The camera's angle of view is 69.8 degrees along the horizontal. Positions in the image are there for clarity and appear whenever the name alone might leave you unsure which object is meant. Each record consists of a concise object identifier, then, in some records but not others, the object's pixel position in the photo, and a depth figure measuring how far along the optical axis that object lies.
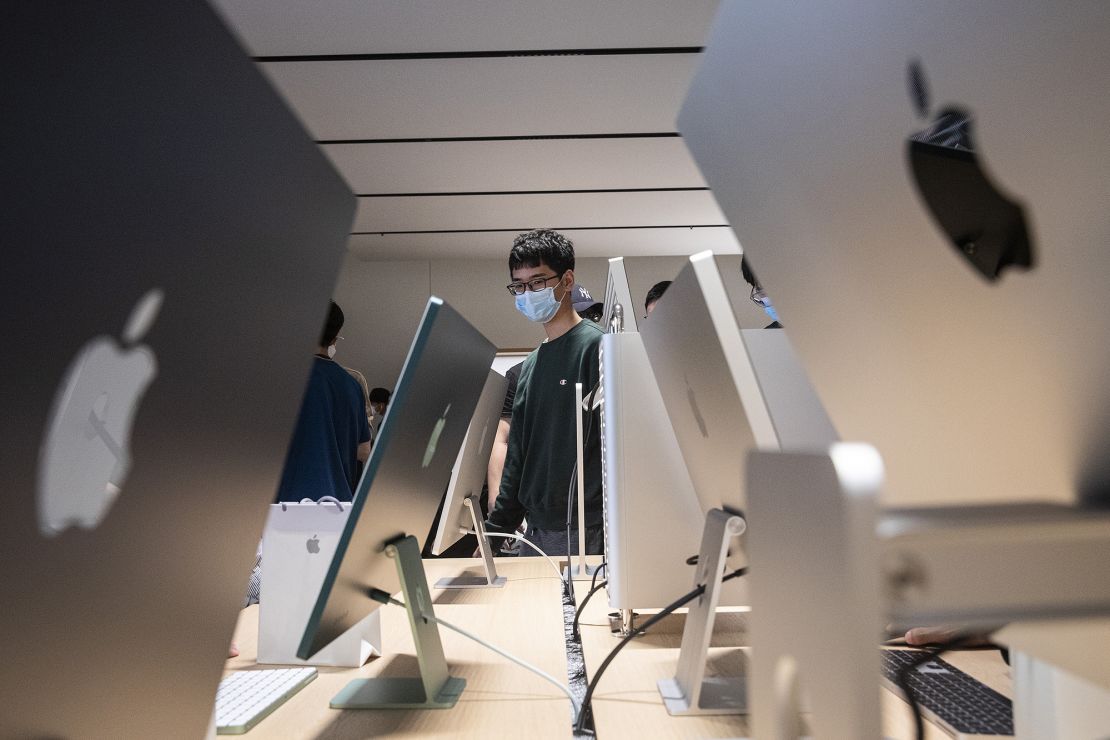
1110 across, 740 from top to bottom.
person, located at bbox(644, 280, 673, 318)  2.85
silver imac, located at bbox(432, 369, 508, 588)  1.79
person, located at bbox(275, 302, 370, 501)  2.21
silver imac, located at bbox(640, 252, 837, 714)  0.83
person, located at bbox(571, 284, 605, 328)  3.50
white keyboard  0.87
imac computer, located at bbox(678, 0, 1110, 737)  0.31
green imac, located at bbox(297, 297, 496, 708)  0.84
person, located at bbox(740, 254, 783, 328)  1.91
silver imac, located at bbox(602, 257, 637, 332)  1.86
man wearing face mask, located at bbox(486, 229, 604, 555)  2.04
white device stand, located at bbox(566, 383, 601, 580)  1.62
